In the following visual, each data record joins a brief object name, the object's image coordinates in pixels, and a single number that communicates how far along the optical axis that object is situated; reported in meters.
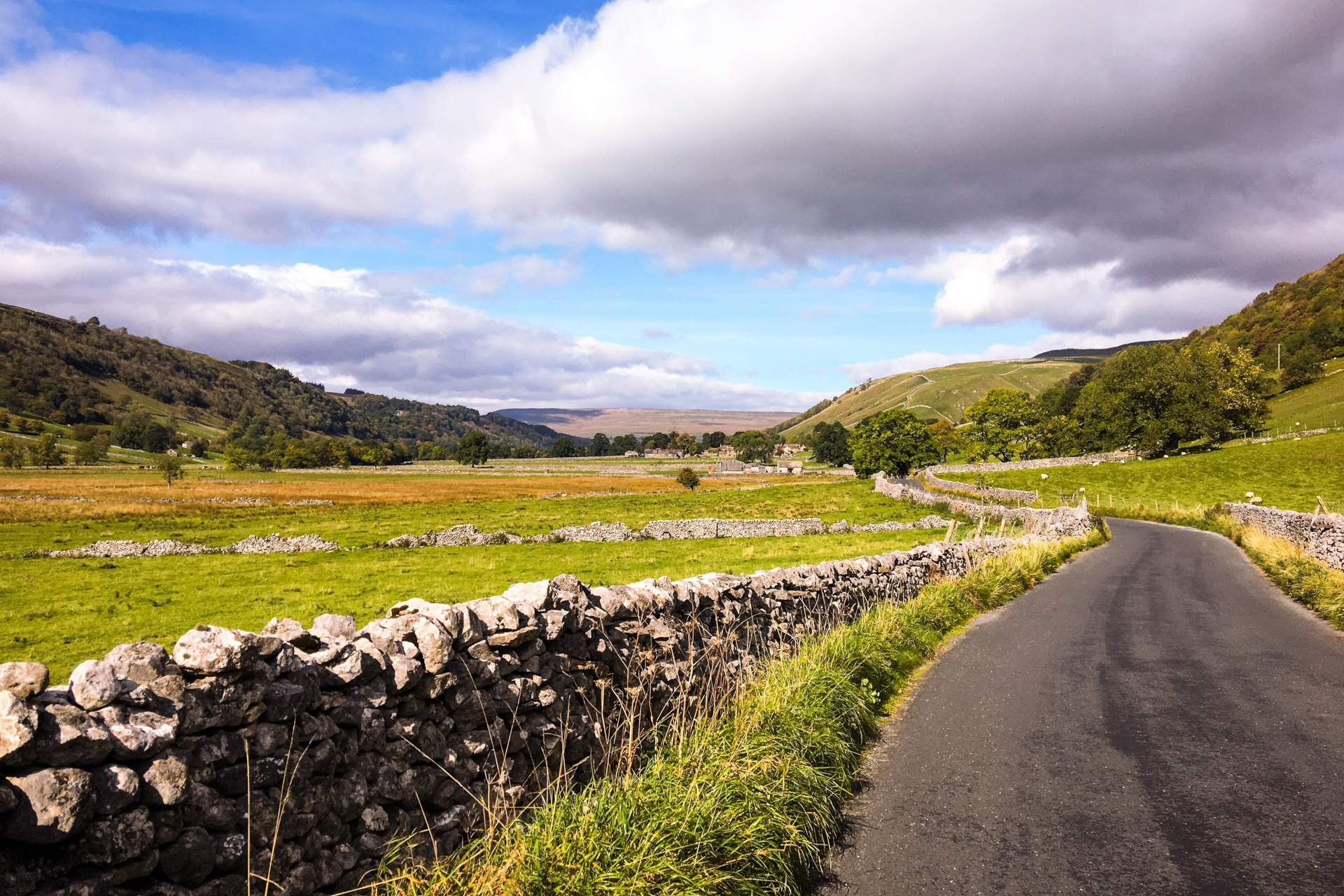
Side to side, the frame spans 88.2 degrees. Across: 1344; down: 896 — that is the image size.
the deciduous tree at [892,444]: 101.00
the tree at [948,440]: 173.30
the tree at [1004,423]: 117.75
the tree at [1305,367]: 120.75
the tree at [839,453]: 194.12
